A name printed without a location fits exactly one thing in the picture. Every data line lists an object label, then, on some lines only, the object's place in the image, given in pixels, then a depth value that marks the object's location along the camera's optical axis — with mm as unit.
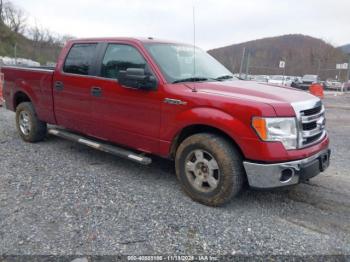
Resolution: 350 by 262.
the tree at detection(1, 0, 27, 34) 64062
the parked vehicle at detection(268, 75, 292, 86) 30089
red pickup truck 3486
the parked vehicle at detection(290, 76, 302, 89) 30522
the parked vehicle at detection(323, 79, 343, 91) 36500
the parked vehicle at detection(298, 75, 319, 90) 30031
